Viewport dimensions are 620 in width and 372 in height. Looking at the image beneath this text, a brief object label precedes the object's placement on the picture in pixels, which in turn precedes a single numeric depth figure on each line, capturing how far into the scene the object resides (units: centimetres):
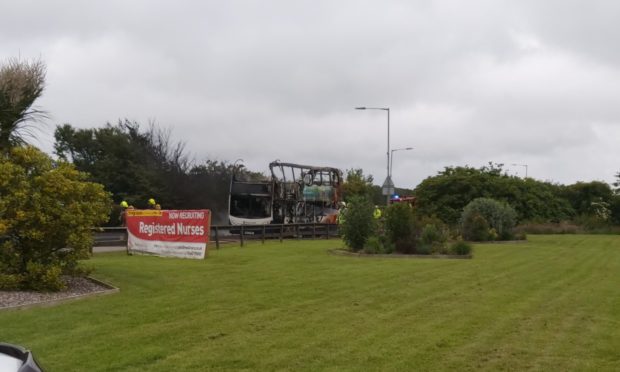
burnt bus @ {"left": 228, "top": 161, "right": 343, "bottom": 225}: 3117
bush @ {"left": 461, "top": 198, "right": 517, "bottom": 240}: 3014
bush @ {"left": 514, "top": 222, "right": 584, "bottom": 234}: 4238
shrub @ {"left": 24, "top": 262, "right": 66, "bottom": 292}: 1066
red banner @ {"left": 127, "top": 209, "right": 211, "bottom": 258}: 1862
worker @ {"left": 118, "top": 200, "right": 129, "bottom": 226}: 2375
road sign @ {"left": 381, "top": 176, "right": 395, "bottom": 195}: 3344
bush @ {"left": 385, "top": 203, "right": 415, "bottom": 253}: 2066
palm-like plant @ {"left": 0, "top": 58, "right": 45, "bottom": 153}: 1127
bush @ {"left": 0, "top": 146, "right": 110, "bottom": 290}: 1072
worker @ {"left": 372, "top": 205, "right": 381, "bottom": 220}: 2248
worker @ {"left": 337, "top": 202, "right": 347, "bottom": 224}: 2244
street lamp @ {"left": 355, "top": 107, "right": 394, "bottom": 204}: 3341
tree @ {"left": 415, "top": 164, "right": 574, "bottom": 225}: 4175
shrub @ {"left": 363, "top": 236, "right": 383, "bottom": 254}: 2023
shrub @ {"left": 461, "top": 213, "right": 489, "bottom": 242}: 3005
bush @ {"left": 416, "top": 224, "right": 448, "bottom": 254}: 2030
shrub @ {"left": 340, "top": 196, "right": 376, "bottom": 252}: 2170
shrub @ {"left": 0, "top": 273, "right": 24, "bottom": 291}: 1054
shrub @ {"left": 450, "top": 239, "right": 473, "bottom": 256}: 1981
